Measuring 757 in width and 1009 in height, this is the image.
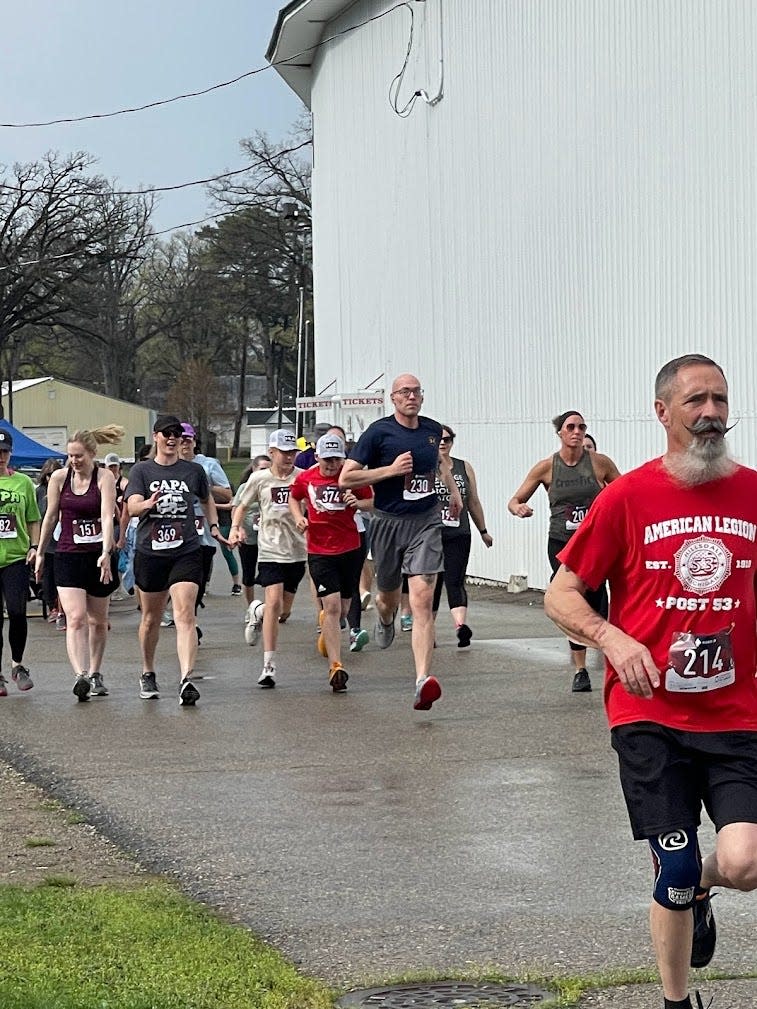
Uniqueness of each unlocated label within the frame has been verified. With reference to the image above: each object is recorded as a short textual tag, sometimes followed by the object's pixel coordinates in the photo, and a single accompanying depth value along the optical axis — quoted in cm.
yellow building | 9650
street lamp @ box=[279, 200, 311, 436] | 6210
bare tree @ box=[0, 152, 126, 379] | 5391
